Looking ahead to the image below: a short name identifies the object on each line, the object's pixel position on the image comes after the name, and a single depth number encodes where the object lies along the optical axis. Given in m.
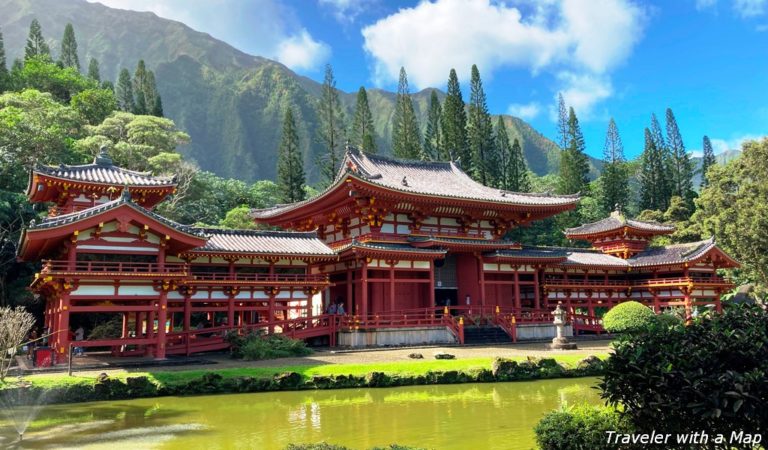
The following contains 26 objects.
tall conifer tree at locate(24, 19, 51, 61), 68.16
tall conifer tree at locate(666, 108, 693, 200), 65.69
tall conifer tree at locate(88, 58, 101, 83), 73.36
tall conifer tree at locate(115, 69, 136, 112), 68.64
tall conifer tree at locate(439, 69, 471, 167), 58.06
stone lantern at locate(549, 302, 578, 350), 24.48
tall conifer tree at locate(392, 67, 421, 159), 59.47
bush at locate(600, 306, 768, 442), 5.53
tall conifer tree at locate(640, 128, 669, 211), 63.48
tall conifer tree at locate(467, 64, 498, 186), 59.97
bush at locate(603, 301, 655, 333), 25.62
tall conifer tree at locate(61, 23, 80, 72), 76.38
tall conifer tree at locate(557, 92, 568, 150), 75.19
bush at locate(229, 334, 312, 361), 21.17
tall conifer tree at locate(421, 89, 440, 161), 62.31
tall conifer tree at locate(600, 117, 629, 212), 63.38
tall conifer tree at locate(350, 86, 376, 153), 64.94
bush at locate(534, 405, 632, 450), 7.03
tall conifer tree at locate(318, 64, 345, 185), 63.28
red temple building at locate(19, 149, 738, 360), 20.28
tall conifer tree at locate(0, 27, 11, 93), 50.33
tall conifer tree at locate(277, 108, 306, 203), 56.53
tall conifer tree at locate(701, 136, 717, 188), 72.31
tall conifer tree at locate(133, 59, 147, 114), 63.72
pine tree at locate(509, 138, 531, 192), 61.84
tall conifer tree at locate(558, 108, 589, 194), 63.41
